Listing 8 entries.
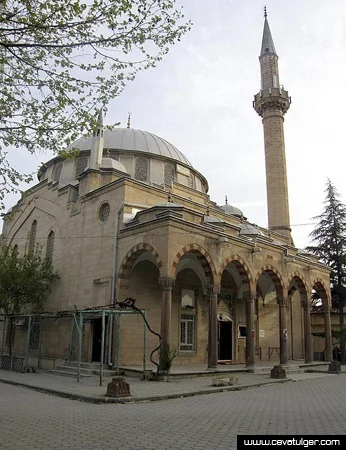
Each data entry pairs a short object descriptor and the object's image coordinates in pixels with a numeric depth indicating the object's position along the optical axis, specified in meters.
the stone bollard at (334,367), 17.86
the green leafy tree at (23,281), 18.14
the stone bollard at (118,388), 9.47
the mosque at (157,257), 15.77
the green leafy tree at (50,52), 6.48
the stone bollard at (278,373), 14.64
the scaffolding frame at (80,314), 12.70
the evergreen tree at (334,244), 25.14
